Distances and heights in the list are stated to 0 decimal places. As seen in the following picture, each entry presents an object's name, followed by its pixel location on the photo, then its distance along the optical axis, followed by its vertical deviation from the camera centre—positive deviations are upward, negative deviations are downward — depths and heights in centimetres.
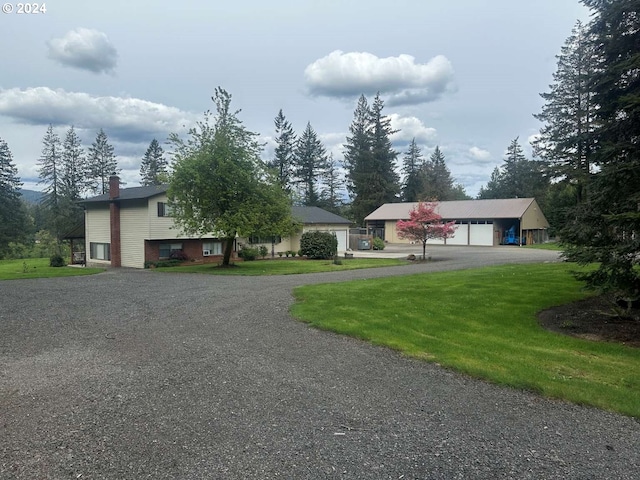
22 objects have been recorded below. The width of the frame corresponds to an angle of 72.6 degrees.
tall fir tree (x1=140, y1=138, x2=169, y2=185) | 6838 +1150
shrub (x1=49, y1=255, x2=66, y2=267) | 2892 -171
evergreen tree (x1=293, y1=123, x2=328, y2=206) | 6438 +1032
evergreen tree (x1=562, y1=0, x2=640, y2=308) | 774 +118
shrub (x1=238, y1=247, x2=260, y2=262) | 2898 -131
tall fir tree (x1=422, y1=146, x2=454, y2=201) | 6920 +916
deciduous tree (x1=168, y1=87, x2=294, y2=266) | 2150 +244
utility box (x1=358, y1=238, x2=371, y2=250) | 3934 -96
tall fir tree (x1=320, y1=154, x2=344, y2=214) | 6946 +745
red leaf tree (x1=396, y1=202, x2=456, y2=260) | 2697 +44
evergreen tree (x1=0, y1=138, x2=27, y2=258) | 4838 +345
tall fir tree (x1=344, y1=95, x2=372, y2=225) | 6350 +1110
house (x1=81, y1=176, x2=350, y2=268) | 2598 +11
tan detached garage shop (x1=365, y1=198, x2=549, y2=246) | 4400 +124
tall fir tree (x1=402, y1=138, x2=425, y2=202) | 7062 +963
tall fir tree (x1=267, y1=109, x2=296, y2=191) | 6412 +1271
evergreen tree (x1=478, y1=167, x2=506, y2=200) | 7394 +818
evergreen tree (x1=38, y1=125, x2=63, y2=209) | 5434 +782
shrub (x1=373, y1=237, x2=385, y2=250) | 3997 -104
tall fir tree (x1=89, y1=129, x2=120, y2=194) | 5875 +985
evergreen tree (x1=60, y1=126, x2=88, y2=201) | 5534 +849
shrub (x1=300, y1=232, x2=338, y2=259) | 2927 -76
